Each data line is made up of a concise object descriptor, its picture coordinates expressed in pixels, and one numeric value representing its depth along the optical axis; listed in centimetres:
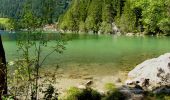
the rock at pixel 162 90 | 764
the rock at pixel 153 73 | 958
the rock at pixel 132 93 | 708
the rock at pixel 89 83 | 984
